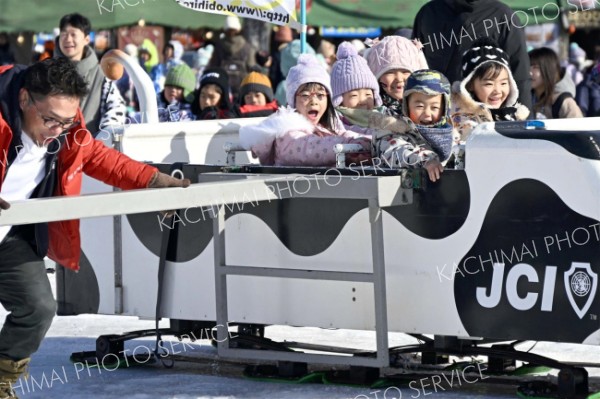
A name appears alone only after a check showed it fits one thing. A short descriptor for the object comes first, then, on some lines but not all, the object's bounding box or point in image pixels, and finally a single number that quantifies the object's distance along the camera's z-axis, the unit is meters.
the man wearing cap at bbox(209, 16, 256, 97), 27.42
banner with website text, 14.91
